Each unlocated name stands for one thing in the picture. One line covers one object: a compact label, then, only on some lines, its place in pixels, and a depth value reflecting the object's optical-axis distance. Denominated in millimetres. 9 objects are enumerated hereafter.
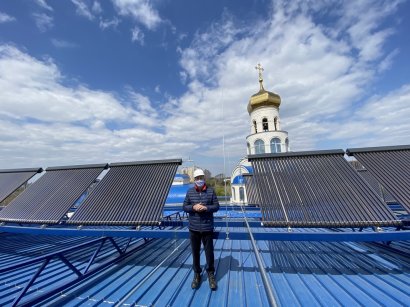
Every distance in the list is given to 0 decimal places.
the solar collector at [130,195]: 4164
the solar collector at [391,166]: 3764
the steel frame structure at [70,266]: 2852
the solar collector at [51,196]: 4720
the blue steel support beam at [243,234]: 3201
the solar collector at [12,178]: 6102
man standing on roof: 3334
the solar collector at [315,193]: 3455
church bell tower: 23406
